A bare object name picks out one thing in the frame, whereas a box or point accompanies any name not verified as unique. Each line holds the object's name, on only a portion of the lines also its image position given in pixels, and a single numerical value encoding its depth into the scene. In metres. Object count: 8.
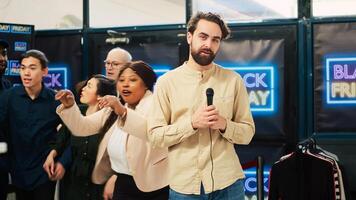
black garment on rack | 3.64
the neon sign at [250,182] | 4.50
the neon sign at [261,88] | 4.50
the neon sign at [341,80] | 4.34
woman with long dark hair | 3.32
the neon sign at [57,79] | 5.11
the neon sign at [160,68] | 4.79
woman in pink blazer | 2.62
